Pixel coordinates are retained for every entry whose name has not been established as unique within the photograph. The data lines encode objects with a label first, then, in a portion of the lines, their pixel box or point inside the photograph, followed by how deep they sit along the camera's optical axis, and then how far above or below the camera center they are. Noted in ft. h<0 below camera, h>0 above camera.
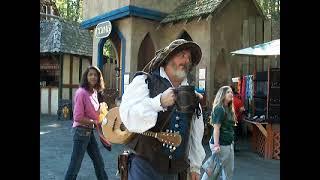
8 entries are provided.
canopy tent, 25.43 +2.47
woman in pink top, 15.64 -1.24
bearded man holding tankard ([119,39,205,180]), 8.04 -0.64
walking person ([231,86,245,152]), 27.82 -1.43
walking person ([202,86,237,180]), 15.84 -1.87
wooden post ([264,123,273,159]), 25.20 -3.51
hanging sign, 38.52 +5.58
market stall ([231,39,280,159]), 25.29 -1.23
